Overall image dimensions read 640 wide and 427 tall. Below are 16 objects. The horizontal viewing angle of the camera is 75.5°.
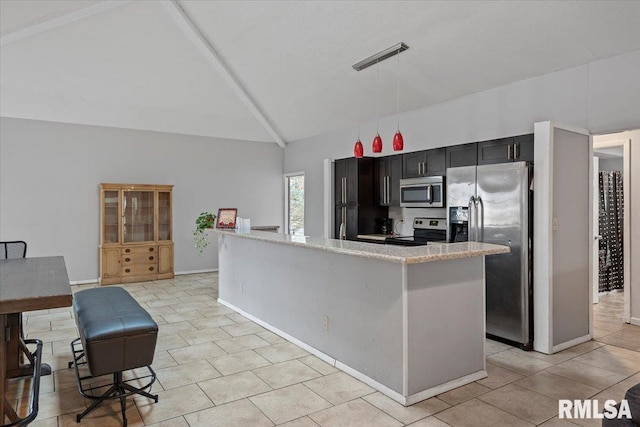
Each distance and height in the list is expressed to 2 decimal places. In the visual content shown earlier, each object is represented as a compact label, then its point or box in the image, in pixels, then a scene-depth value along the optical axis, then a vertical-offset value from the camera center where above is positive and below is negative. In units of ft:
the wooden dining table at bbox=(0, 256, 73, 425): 6.62 -1.31
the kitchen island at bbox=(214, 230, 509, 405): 9.25 -2.41
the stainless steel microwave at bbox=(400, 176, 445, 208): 16.90 +0.97
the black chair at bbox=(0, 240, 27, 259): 12.38 -1.03
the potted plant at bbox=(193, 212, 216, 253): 18.88 -0.31
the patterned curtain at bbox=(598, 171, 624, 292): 20.25 -0.83
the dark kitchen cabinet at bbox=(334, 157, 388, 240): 20.36 +0.78
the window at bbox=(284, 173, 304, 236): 28.32 +0.78
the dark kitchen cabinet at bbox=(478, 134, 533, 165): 13.71 +2.25
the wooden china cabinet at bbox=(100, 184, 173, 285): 22.48 -0.99
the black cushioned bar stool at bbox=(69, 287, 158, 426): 8.49 -2.71
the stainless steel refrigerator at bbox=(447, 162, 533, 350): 12.58 -0.58
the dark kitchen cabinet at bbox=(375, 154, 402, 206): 19.32 +1.71
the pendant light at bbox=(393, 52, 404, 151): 12.39 +2.18
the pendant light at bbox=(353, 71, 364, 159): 13.70 +2.17
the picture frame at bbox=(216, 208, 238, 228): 18.33 -0.13
